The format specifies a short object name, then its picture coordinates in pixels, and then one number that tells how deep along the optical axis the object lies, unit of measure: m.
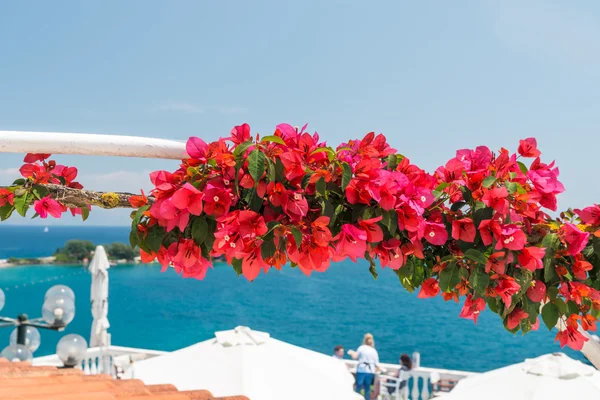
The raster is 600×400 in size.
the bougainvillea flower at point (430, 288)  1.08
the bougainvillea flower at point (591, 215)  1.12
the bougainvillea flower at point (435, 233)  0.98
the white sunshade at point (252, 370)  6.38
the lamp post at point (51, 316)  5.62
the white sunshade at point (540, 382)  5.31
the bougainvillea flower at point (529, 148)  1.12
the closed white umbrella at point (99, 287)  9.57
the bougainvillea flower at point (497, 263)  0.98
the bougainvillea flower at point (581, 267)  1.07
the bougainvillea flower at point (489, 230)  0.96
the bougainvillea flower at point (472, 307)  1.11
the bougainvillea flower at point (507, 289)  1.00
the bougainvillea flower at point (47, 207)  1.09
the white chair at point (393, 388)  8.43
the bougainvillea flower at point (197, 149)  0.95
